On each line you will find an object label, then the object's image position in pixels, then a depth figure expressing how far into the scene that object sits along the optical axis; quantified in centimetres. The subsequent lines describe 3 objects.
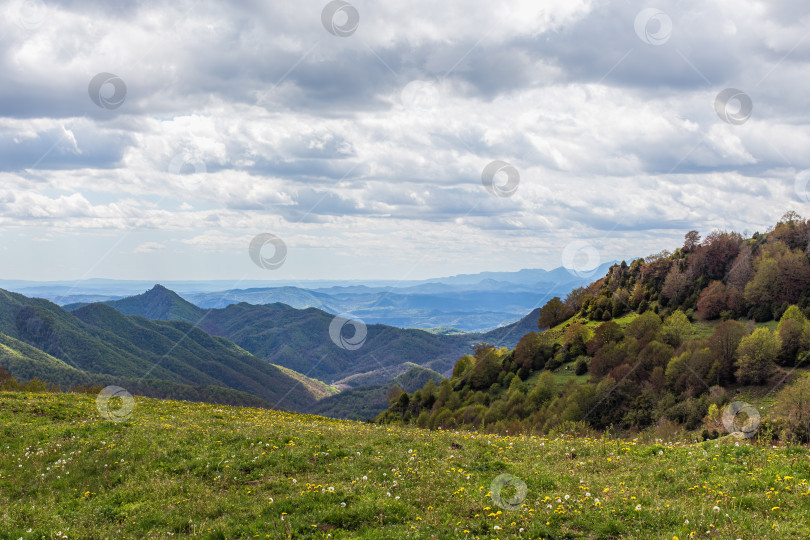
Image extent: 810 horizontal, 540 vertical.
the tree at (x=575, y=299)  14600
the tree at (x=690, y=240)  13300
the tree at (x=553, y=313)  14575
